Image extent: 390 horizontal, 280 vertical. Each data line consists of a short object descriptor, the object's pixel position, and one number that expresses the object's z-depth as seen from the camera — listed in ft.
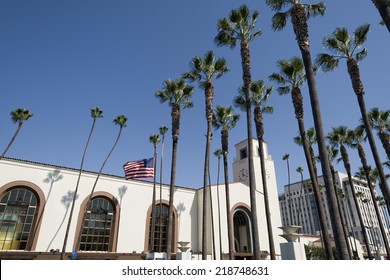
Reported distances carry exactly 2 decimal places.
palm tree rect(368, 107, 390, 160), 81.00
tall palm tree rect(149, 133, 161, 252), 85.46
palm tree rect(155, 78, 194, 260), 72.23
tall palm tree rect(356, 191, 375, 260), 97.09
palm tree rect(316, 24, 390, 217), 58.95
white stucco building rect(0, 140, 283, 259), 72.84
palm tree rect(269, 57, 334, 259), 50.52
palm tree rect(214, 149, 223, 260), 94.01
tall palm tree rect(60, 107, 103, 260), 72.57
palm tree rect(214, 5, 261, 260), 58.49
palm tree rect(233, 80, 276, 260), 70.02
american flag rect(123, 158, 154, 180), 82.33
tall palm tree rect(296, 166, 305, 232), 167.58
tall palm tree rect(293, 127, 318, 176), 92.17
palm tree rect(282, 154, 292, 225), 163.12
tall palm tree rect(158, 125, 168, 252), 113.41
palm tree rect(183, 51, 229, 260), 69.62
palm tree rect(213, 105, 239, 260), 84.03
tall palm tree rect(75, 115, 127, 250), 80.12
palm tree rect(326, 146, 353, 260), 103.62
